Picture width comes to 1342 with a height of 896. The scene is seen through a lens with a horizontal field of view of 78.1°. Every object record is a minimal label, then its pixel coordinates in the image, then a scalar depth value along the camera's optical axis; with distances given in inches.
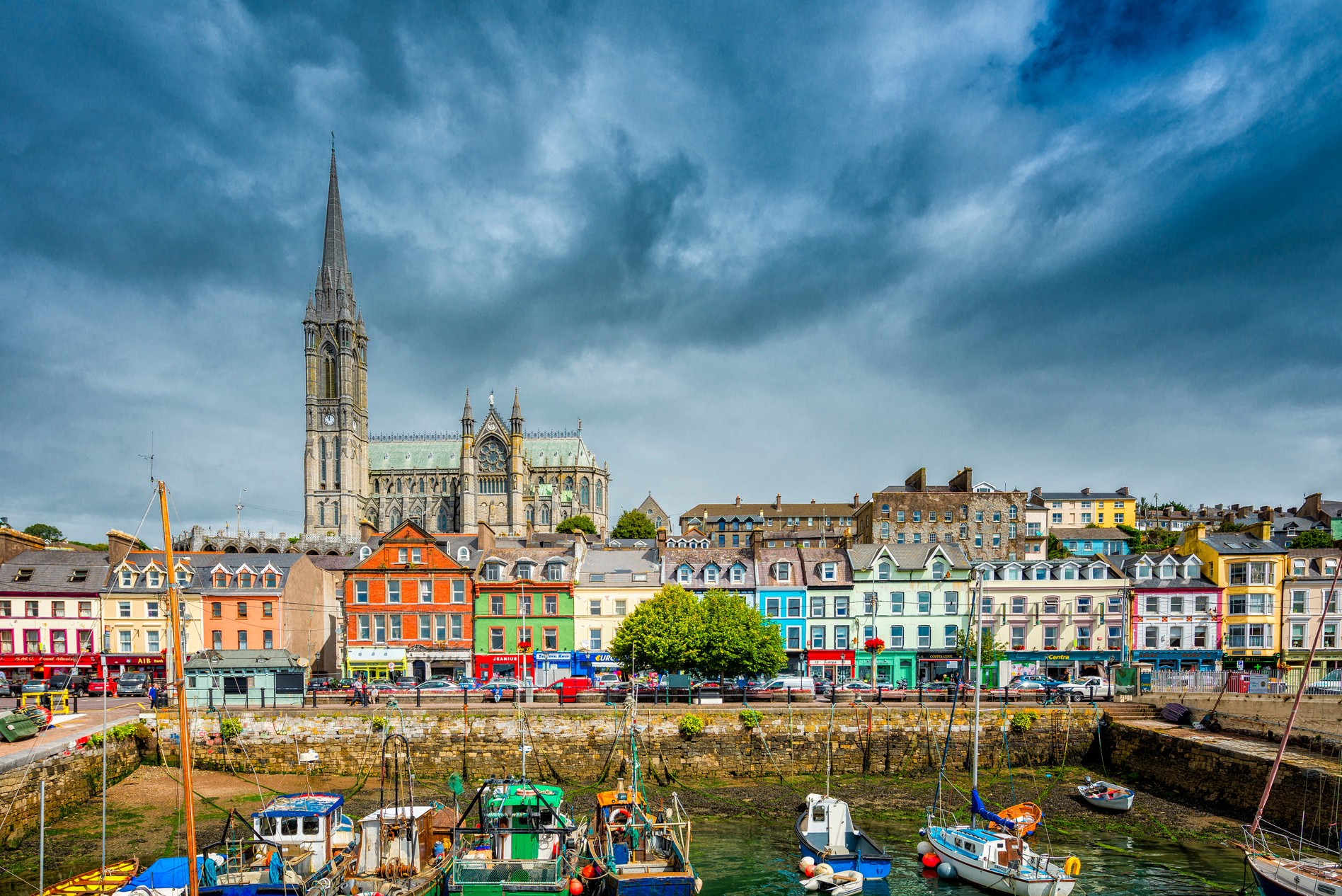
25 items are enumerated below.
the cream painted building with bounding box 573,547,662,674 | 2191.2
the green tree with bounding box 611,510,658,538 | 5246.1
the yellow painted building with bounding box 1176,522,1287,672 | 2226.9
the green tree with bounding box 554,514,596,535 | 5285.4
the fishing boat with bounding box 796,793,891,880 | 956.0
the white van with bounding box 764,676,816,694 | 1769.2
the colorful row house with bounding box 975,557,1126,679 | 2234.3
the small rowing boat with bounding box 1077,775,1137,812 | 1243.2
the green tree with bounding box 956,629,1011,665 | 2100.5
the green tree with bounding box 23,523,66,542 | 5221.5
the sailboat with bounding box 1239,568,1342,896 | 803.1
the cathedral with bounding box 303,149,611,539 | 5821.9
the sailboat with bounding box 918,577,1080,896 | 915.4
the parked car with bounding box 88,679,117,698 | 1916.8
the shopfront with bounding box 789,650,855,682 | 2212.1
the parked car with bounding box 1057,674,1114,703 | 1721.2
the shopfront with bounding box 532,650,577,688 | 2119.8
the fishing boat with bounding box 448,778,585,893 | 863.7
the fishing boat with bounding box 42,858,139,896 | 821.2
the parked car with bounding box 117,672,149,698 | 1855.3
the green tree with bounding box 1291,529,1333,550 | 3354.3
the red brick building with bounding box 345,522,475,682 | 2242.9
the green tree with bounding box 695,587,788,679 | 1776.6
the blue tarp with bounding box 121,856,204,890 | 813.2
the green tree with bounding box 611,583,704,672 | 1792.6
